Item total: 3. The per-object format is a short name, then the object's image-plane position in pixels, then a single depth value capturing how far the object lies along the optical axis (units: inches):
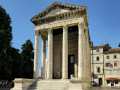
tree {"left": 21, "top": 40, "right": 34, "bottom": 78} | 1375.5
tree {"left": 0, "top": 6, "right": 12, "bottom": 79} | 933.8
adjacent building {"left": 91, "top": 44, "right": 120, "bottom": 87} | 1704.0
